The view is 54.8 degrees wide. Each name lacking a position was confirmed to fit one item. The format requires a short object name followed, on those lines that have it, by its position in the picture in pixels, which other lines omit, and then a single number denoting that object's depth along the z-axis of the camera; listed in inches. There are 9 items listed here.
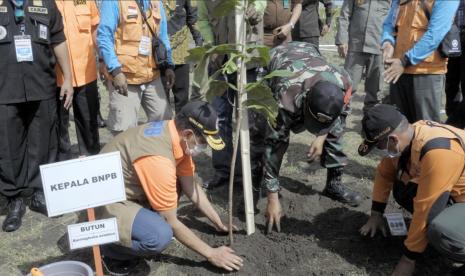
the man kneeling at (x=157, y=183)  101.6
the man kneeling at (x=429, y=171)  96.3
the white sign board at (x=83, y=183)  89.4
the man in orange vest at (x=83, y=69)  157.6
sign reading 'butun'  92.6
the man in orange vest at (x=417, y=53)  133.8
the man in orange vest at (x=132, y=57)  141.4
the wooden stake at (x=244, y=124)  100.6
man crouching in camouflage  110.9
